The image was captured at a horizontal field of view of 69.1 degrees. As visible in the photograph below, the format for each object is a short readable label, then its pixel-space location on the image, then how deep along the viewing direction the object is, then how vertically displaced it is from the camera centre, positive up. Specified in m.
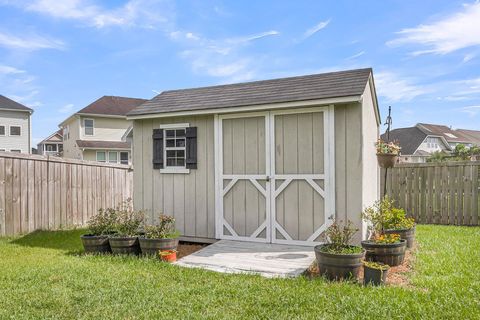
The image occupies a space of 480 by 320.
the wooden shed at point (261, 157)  5.64 +0.00
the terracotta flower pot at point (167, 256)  5.35 -1.51
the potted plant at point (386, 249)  4.77 -1.29
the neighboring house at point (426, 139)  33.44 +1.66
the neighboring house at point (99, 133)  24.50 +1.85
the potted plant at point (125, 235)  5.68 -1.28
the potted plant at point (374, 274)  4.04 -1.38
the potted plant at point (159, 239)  5.48 -1.28
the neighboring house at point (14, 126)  24.58 +2.39
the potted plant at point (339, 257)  4.18 -1.22
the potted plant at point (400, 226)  5.87 -1.22
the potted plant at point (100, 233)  5.81 -1.28
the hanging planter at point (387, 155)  6.29 +0.01
